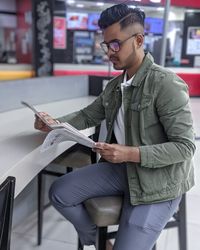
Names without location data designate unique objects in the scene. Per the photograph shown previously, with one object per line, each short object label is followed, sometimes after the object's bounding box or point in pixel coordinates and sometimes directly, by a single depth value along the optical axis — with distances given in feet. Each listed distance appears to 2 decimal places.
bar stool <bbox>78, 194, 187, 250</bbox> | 4.52
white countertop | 4.06
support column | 16.46
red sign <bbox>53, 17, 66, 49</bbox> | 26.16
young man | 4.26
